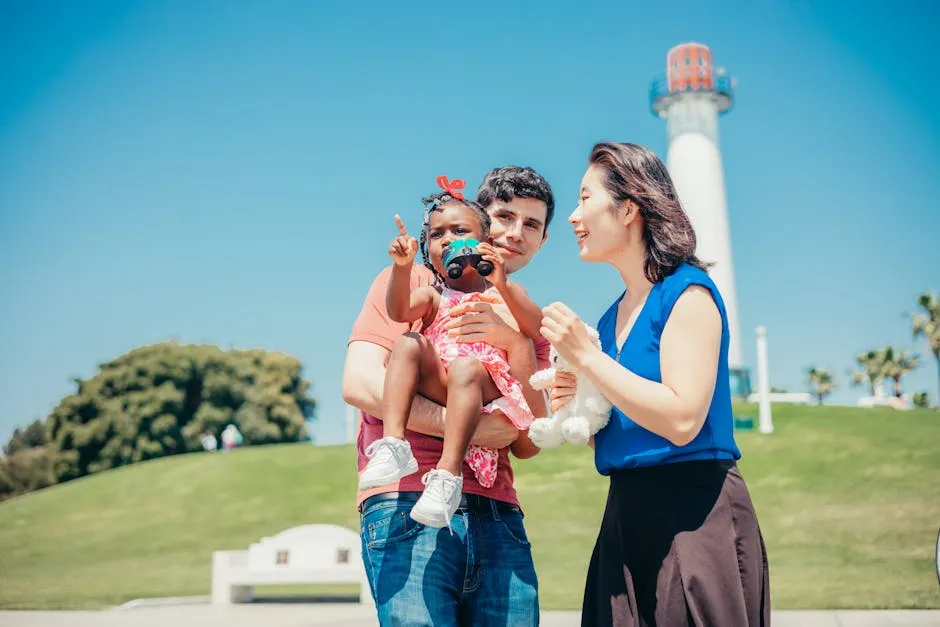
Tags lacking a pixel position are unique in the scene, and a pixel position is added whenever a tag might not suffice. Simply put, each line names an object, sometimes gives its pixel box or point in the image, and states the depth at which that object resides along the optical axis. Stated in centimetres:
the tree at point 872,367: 5150
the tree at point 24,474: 4600
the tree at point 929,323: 4709
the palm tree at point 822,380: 6131
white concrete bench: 1255
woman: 237
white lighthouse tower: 4334
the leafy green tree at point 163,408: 4203
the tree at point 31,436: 6006
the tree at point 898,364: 5109
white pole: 2525
